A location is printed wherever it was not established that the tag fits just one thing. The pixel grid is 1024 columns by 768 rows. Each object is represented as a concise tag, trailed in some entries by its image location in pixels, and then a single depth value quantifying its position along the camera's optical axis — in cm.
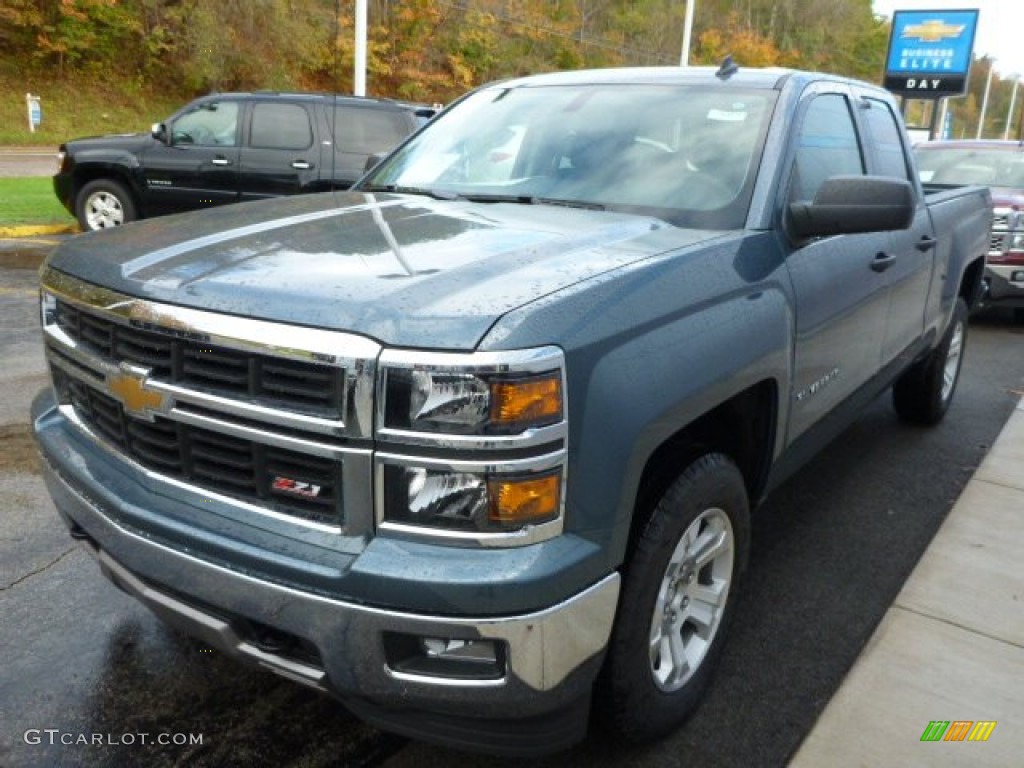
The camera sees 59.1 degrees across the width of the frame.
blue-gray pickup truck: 183
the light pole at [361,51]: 1463
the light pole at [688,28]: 2533
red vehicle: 832
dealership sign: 2405
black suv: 1029
